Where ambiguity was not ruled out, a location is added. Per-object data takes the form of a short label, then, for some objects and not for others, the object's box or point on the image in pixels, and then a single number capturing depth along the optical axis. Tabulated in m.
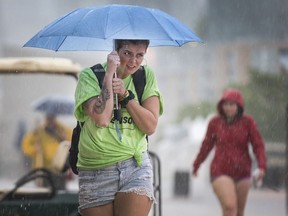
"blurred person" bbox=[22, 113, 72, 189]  26.41
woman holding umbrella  11.94
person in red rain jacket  18.39
